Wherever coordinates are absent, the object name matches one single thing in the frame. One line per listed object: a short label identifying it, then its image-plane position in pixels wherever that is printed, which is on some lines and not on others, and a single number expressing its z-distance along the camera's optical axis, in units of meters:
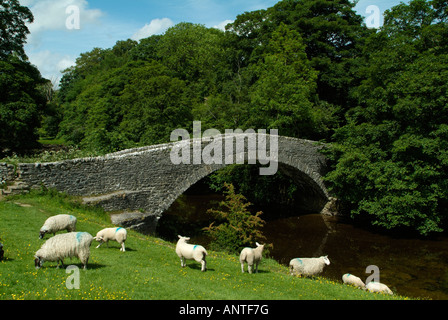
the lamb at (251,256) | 9.38
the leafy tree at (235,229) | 14.19
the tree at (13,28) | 25.08
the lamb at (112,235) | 9.77
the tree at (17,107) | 22.39
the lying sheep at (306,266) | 10.09
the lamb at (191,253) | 8.63
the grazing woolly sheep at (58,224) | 9.50
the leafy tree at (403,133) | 16.55
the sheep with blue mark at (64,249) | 7.31
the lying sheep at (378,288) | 9.83
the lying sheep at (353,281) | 10.38
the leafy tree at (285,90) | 22.75
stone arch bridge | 13.98
